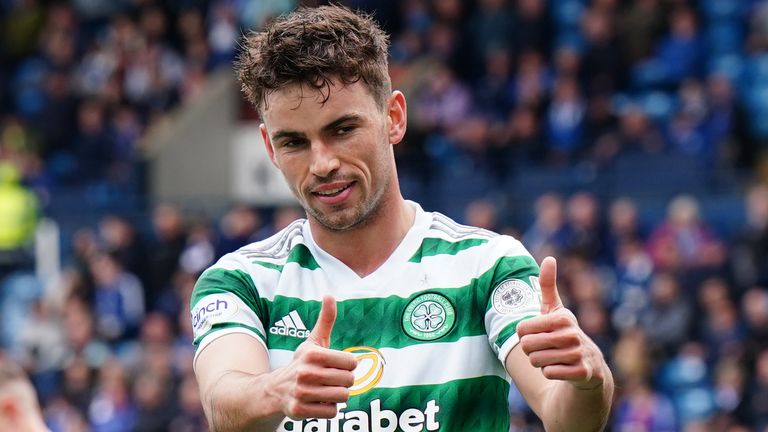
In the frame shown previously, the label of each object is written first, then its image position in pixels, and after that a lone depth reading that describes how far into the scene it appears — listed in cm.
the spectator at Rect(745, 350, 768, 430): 1125
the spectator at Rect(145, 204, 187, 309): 1631
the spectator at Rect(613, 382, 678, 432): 1183
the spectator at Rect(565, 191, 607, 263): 1354
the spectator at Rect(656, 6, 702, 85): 1600
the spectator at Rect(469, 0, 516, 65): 1748
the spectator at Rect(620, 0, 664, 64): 1628
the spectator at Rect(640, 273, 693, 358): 1242
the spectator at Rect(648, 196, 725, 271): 1261
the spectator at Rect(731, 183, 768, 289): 1245
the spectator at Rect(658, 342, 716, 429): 1206
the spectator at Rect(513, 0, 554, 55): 1734
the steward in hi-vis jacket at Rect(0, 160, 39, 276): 1792
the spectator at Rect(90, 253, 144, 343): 1628
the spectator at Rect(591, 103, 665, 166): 1491
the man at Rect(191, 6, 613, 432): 396
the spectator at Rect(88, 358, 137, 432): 1456
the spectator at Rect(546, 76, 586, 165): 1588
